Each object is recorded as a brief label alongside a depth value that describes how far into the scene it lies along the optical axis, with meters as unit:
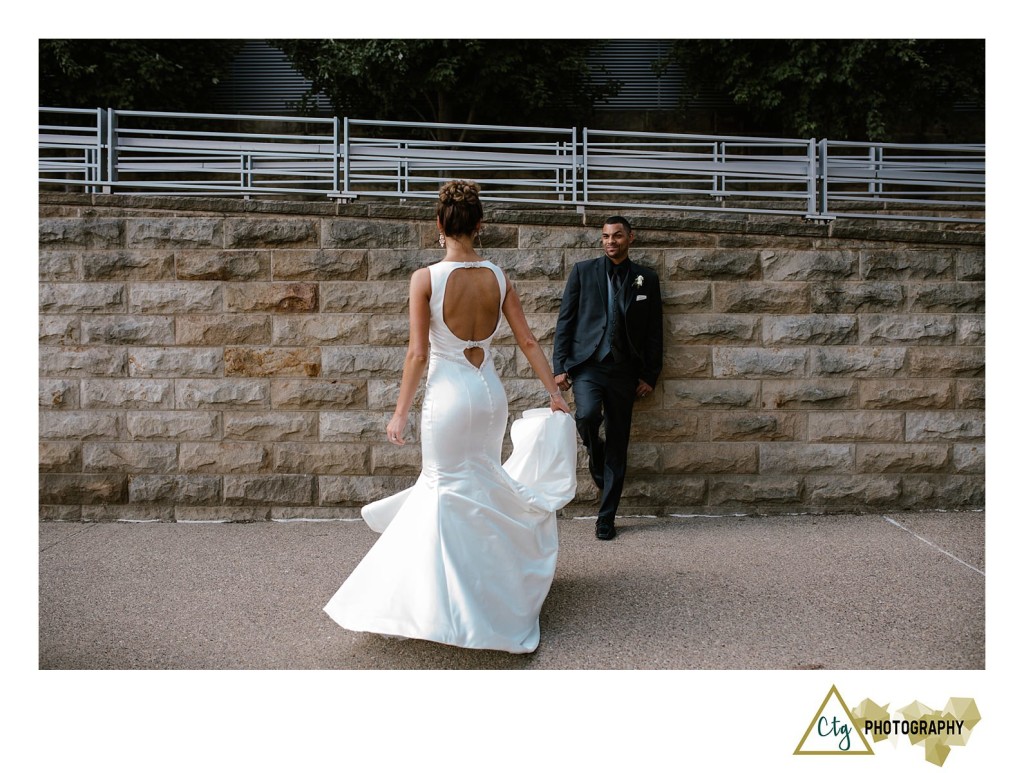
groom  6.22
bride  3.90
